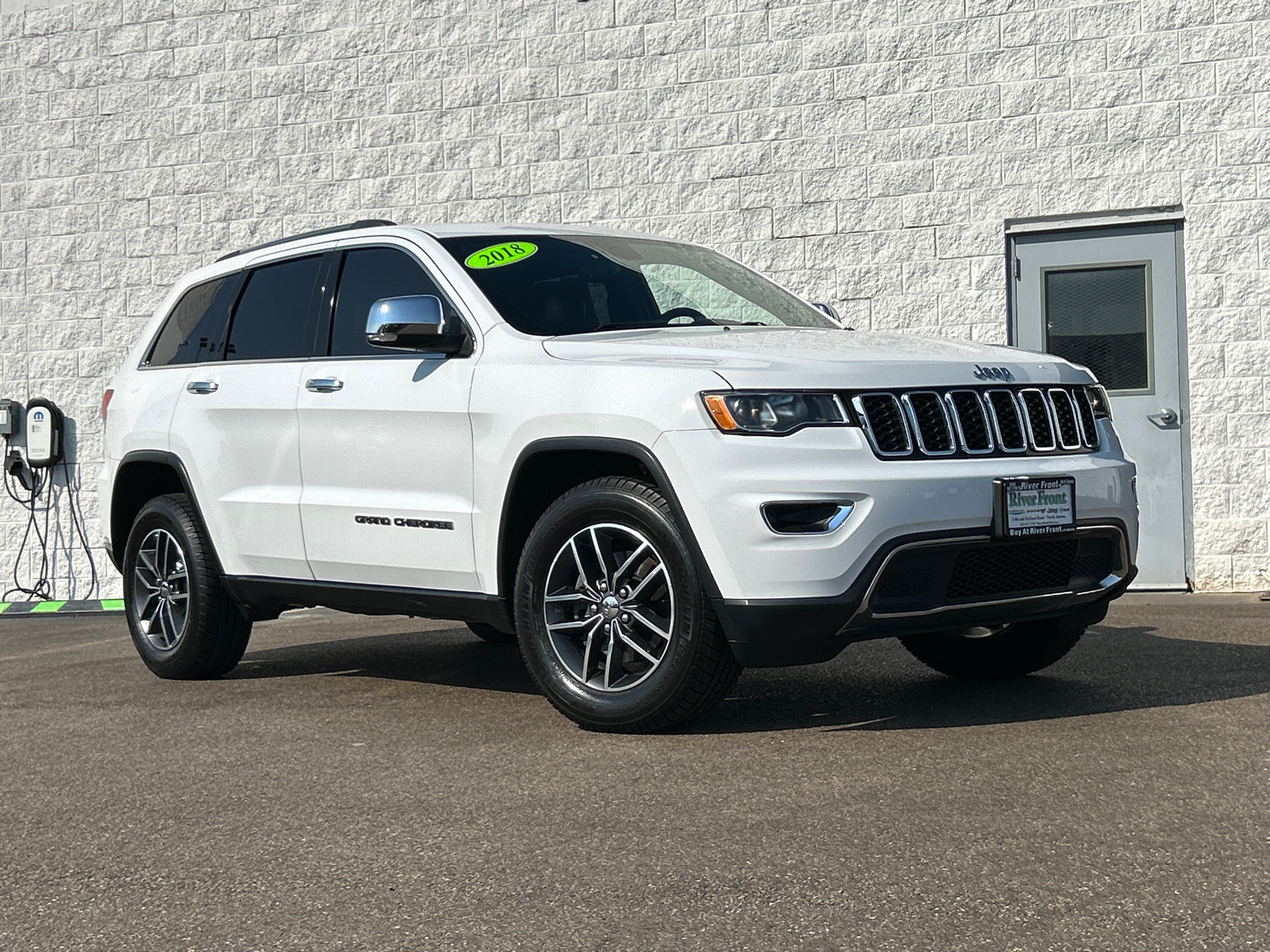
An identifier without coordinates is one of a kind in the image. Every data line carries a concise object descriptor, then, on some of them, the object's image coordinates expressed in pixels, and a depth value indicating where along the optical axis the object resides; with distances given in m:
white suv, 4.81
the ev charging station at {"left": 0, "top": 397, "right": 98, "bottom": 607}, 12.35
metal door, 9.94
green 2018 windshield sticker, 6.02
